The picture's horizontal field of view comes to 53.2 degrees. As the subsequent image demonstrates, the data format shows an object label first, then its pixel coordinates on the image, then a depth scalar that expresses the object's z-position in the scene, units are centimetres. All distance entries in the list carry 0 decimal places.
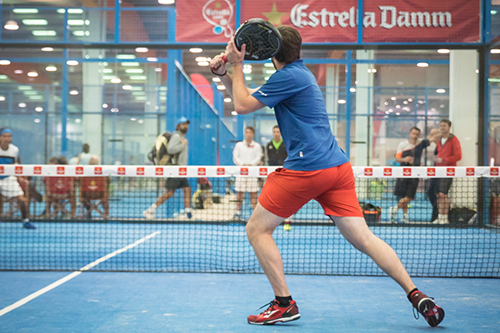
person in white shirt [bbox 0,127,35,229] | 873
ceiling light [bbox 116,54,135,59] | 1041
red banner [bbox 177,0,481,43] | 915
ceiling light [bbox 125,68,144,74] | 1042
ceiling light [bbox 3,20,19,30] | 1027
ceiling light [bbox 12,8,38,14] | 1029
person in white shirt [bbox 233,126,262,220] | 960
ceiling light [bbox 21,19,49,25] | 1019
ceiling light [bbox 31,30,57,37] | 1018
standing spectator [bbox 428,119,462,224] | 942
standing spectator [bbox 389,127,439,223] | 966
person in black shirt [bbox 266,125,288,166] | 965
